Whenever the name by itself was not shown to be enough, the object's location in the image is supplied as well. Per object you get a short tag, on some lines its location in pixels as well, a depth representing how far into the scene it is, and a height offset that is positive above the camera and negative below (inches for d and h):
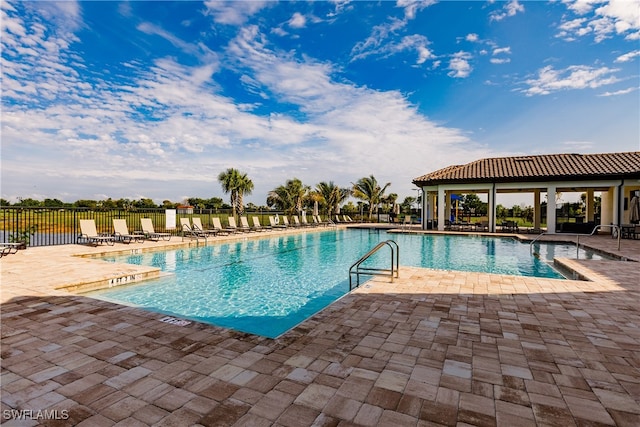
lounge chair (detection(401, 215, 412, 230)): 1064.3 -28.7
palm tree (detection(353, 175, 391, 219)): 1184.8 +82.2
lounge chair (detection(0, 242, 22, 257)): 310.5 -39.1
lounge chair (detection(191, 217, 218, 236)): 536.1 -27.2
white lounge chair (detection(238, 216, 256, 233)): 658.2 -30.7
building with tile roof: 625.3 +69.4
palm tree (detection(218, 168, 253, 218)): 978.1 +81.3
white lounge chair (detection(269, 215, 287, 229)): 750.5 -31.3
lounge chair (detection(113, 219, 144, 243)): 431.6 -29.4
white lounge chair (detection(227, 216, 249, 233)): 622.4 -32.8
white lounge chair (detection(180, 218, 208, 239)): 510.0 -33.5
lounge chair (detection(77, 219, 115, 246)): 401.4 -32.3
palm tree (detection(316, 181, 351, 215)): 1189.7 +66.6
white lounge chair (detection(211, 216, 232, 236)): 586.3 -31.1
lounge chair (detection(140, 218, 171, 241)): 468.9 -30.4
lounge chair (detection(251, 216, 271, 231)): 681.1 -31.2
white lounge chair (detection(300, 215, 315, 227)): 876.0 -33.1
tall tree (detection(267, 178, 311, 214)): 1130.0 +62.2
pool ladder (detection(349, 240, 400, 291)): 234.2 -48.1
